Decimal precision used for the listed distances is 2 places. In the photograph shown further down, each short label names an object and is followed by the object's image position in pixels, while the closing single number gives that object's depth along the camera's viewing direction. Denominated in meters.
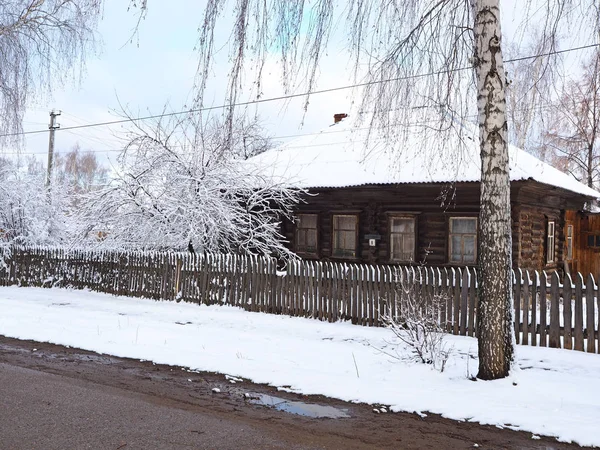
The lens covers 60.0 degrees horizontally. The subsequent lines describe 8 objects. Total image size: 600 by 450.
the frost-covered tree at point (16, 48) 11.88
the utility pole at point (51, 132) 29.14
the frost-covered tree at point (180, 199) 14.84
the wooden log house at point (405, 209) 15.48
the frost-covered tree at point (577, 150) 26.15
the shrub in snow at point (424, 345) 7.20
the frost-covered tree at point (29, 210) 19.03
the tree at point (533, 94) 6.78
